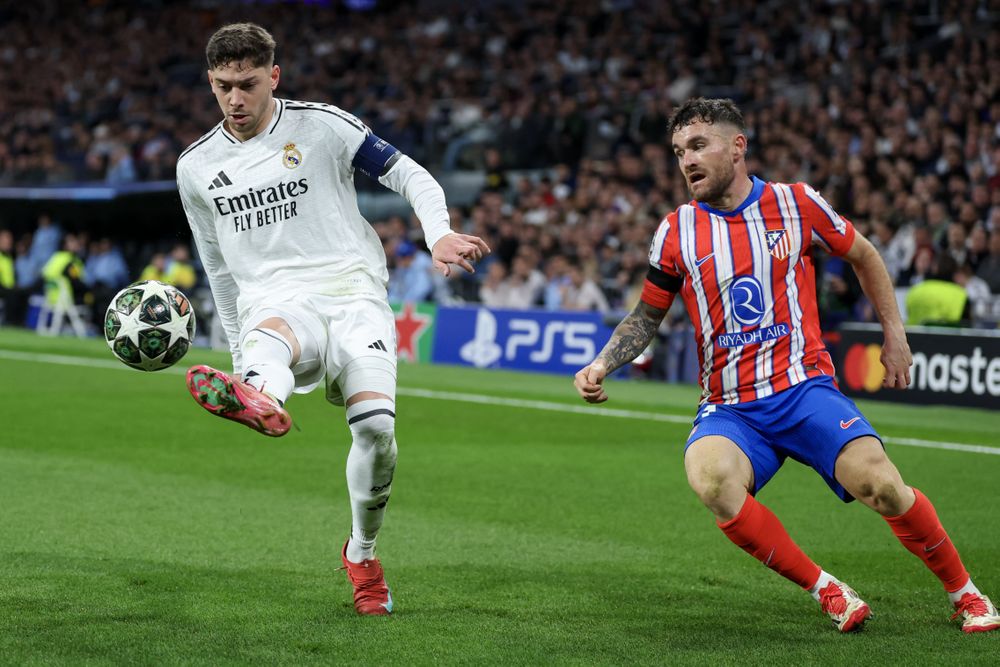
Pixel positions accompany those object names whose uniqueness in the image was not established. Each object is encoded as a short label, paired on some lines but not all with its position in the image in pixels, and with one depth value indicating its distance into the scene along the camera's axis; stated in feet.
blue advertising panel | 60.18
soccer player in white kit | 18.02
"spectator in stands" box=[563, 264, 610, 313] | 63.83
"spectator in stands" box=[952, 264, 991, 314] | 52.65
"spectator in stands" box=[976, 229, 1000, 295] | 54.29
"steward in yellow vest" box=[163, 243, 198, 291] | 85.99
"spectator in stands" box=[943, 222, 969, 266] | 53.53
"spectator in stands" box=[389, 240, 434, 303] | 72.90
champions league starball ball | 18.20
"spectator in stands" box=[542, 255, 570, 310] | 65.41
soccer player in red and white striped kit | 17.19
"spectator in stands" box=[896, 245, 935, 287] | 53.78
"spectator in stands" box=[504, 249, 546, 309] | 67.41
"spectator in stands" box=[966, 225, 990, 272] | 54.19
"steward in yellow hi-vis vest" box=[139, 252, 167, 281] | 83.66
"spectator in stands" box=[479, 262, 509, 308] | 68.23
